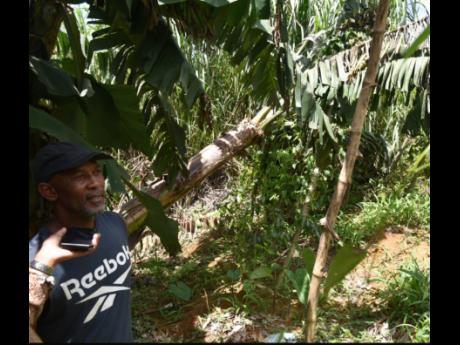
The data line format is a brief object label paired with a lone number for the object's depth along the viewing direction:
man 1.55
